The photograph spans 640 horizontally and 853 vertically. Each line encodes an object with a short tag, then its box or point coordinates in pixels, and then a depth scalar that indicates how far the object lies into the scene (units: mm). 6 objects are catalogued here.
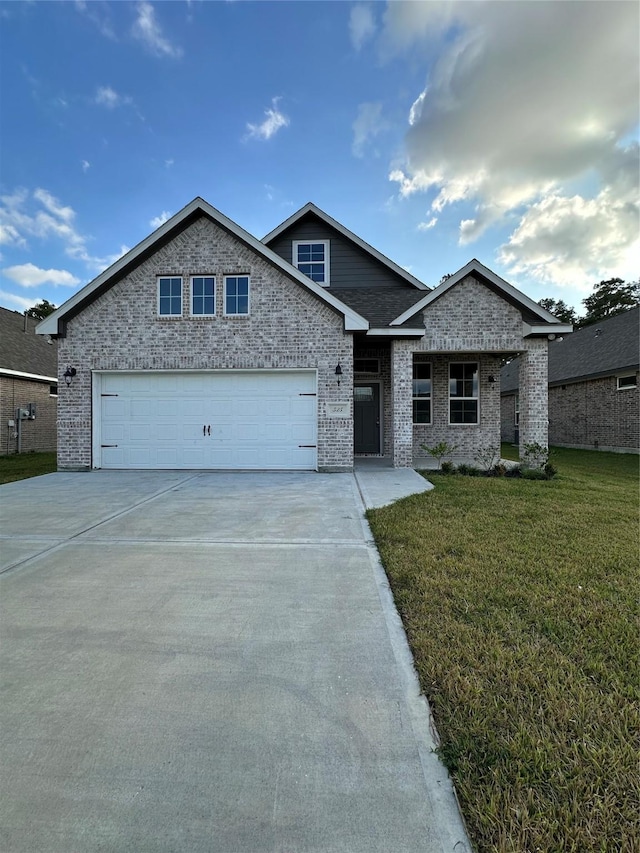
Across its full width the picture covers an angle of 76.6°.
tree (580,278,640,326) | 40125
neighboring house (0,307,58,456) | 15758
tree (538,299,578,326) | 46031
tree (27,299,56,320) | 42075
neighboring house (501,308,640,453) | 16406
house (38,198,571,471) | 10008
